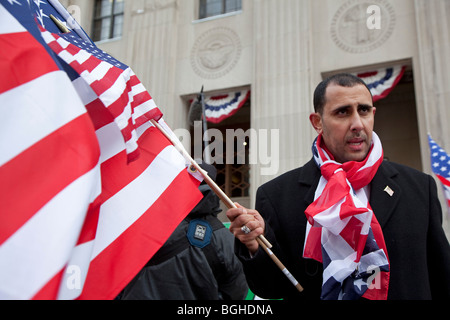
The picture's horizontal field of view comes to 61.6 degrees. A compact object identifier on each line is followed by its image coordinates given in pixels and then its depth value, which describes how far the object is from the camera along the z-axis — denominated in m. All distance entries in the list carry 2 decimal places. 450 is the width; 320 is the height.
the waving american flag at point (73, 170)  1.37
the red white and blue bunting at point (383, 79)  9.55
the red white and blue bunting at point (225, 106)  11.27
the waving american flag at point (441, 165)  6.40
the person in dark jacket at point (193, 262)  2.85
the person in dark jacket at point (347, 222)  1.91
